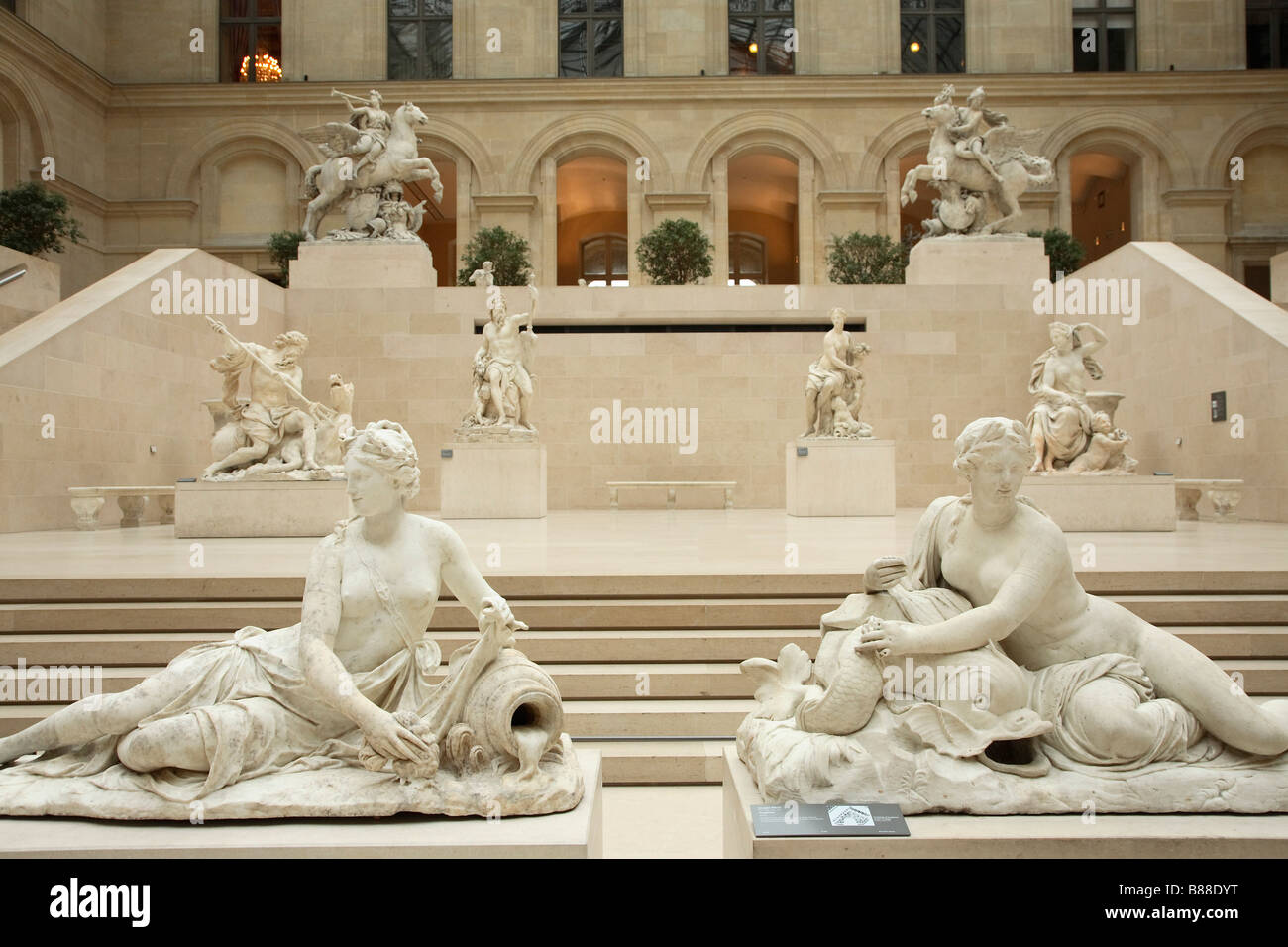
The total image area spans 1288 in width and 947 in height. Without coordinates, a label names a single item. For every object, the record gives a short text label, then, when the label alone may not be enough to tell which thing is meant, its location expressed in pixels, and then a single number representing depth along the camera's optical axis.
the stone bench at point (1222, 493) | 11.96
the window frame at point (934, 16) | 26.36
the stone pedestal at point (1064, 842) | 2.84
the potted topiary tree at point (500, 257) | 18.75
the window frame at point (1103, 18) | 26.16
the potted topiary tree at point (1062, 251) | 19.53
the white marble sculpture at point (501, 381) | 13.42
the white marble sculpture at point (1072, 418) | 11.23
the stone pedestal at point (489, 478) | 13.31
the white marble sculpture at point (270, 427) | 10.60
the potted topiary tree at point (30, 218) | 14.54
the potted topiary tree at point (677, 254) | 18.84
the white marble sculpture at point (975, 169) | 17.03
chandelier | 26.64
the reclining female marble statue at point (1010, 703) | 3.04
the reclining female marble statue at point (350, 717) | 3.05
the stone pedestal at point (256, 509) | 10.45
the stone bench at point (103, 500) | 11.58
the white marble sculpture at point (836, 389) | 13.50
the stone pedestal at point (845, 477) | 13.41
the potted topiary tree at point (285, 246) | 20.62
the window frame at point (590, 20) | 26.46
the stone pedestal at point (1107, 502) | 10.99
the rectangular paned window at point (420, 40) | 26.48
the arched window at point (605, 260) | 30.56
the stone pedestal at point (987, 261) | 17.27
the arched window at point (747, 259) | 31.30
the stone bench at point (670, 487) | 15.20
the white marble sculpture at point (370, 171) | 17.27
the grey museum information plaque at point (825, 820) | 2.88
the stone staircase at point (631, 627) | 5.21
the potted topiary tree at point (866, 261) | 19.06
